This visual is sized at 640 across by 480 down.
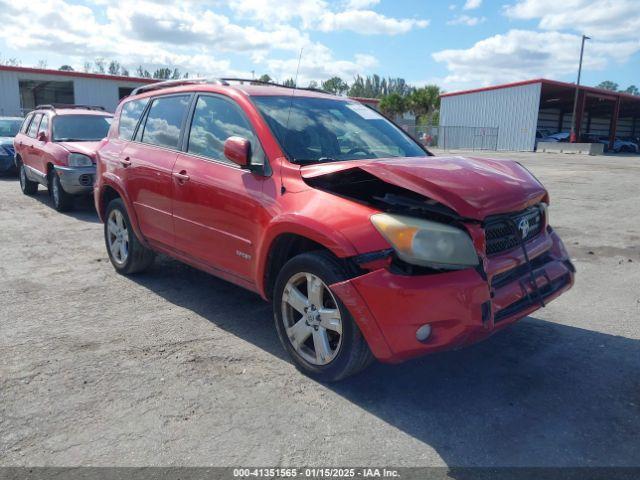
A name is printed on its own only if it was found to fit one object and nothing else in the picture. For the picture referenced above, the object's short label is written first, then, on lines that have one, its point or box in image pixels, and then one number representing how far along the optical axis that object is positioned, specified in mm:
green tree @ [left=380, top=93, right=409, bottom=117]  61625
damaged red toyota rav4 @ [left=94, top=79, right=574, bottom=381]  2902
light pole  38019
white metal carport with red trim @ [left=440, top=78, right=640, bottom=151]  39750
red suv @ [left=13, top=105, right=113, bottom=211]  8961
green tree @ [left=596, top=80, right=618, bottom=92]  137625
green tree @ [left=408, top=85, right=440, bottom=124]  61344
